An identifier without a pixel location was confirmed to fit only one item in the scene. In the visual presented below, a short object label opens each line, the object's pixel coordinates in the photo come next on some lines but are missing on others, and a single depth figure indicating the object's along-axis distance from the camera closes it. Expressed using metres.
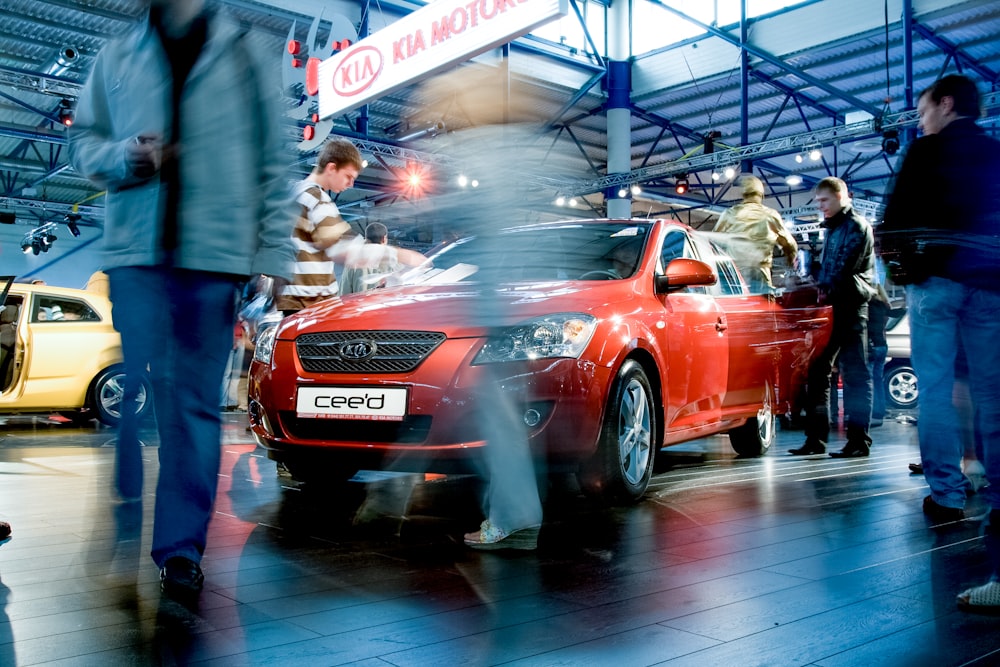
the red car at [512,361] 3.47
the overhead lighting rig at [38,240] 24.41
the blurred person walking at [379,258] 3.76
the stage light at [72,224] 24.59
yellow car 7.68
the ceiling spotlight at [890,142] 15.11
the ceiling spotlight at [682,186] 20.01
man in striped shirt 4.46
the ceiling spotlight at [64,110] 16.30
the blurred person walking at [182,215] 2.52
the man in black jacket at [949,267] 3.03
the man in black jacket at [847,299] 5.84
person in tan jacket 6.89
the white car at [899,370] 10.39
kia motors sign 9.52
